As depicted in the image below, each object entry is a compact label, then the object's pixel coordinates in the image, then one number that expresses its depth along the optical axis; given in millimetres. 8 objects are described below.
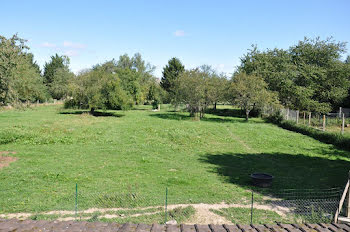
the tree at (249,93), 33281
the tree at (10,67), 16750
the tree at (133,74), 46219
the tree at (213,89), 35894
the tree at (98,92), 38188
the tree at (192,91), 34969
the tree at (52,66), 81500
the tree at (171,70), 79562
